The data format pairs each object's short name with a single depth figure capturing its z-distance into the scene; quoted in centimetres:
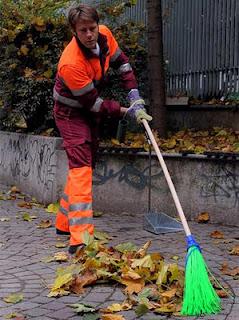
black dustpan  800
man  656
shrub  1039
